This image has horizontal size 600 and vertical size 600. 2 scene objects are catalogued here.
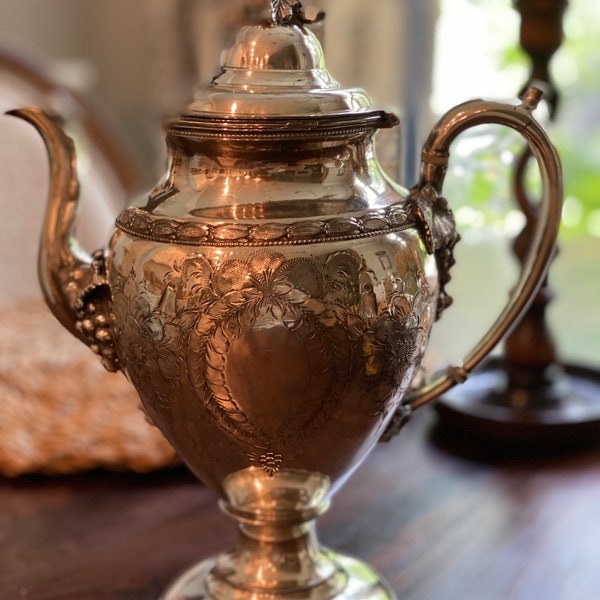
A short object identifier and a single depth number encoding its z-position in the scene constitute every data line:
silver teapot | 0.48
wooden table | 0.65
